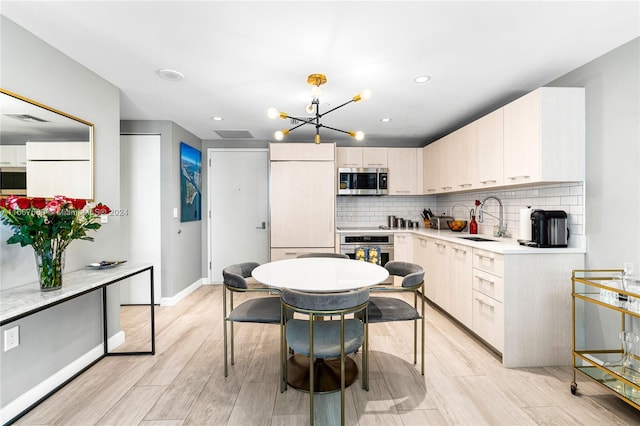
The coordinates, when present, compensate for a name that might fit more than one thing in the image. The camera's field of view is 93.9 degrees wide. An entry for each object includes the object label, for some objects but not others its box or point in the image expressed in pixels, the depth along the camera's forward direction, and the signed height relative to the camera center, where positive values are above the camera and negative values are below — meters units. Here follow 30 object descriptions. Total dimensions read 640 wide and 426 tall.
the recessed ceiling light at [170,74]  2.52 +1.17
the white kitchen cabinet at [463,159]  3.43 +0.63
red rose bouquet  1.71 -0.10
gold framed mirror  1.83 +0.42
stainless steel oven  4.45 -0.47
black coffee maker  2.48 -0.16
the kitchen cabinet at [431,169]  4.36 +0.63
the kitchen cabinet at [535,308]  2.42 -0.79
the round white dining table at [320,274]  1.89 -0.47
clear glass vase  1.83 -0.36
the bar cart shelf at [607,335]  1.82 -0.96
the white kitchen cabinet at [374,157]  4.80 +0.86
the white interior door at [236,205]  4.98 +0.09
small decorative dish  2.42 -0.44
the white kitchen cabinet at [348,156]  4.77 +0.87
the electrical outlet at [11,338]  1.79 -0.78
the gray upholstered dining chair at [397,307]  2.14 -0.75
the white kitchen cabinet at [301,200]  4.38 +0.14
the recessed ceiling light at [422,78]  2.63 +1.18
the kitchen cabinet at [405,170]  4.85 +0.65
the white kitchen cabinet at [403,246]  4.41 -0.53
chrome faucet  3.50 -0.08
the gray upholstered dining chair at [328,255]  3.12 -0.48
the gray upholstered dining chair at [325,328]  1.68 -0.80
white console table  1.52 -0.49
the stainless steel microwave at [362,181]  4.71 +0.46
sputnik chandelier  2.22 +0.90
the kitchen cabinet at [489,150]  2.94 +0.63
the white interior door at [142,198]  3.99 +0.17
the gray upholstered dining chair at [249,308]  2.14 -0.76
